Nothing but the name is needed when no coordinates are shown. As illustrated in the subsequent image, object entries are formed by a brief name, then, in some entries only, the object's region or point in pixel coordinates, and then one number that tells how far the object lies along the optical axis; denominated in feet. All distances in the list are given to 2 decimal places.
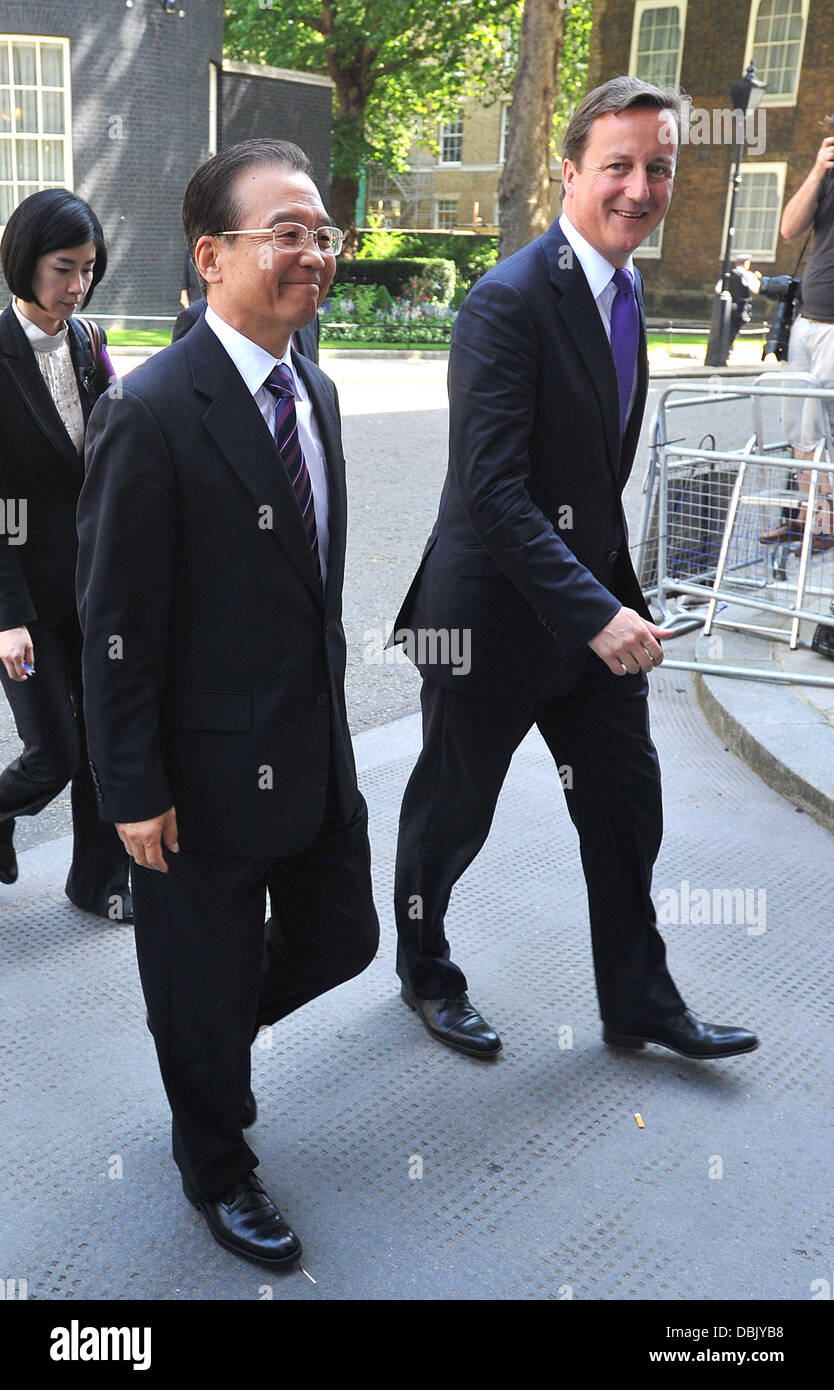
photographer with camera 21.52
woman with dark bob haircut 11.39
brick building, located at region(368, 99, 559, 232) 164.14
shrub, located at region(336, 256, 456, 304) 86.99
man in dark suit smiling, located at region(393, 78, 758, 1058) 9.16
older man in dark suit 7.41
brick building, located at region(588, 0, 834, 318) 106.42
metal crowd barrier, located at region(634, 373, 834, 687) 20.81
